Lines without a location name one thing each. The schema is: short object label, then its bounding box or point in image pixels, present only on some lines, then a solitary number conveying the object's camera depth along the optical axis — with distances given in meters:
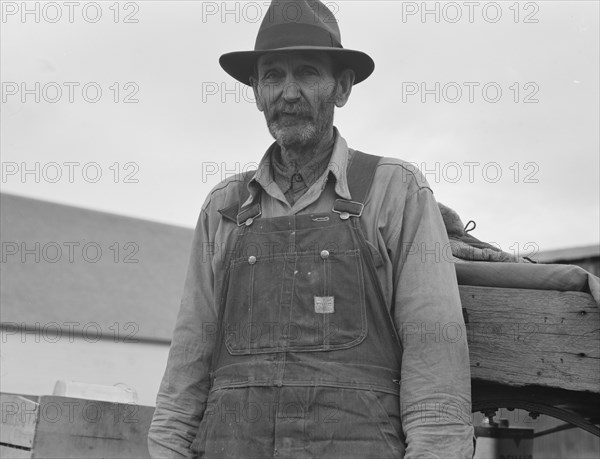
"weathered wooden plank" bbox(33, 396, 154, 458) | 4.97
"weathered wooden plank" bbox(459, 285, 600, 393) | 2.97
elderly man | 2.78
